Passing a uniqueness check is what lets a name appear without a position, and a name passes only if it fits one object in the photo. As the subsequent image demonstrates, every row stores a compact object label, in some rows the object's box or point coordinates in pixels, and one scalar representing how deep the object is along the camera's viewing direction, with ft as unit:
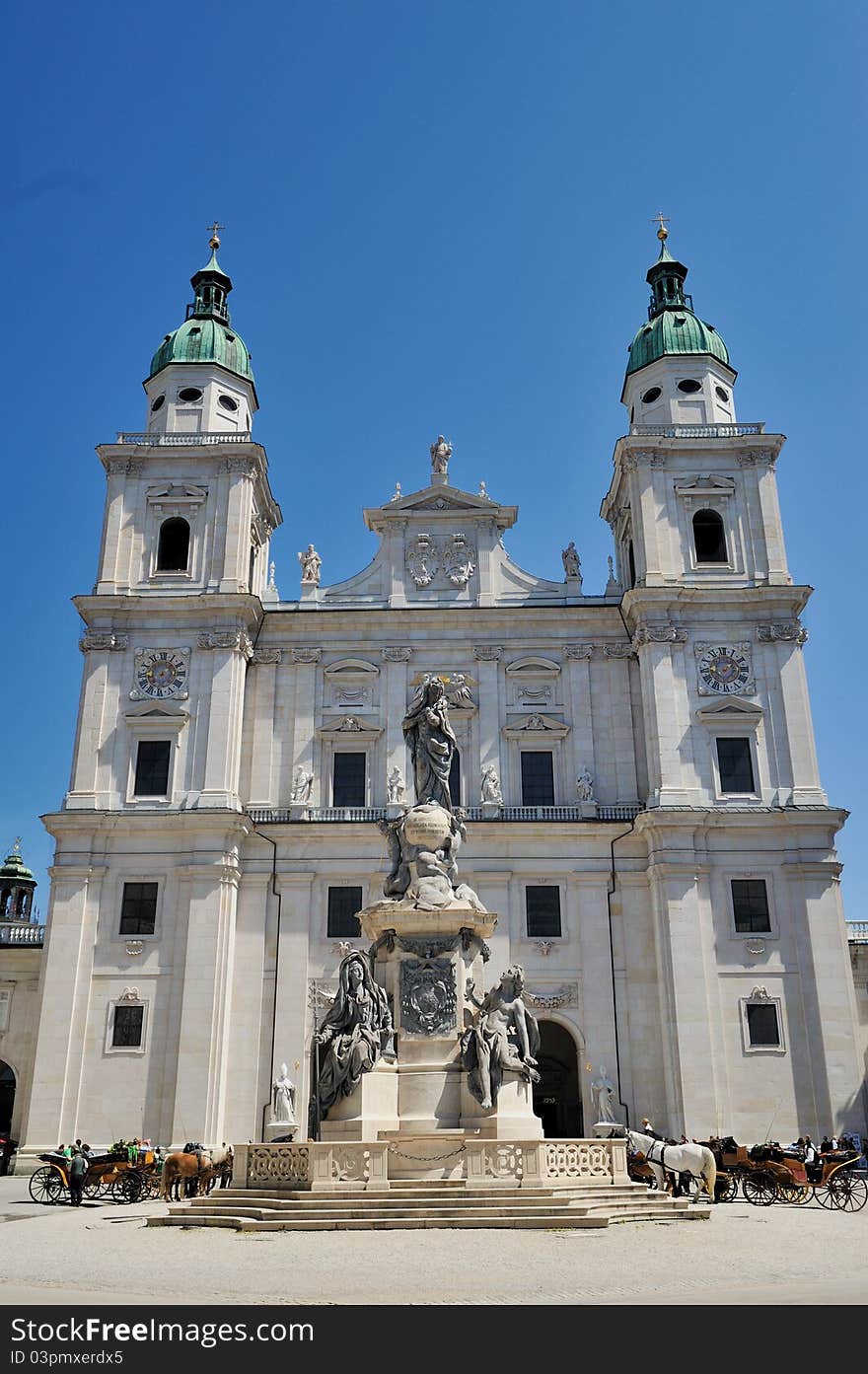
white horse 59.98
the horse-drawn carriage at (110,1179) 71.92
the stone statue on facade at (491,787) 116.16
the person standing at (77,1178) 69.56
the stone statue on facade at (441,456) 131.54
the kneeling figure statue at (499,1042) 55.06
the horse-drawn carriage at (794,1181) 64.34
